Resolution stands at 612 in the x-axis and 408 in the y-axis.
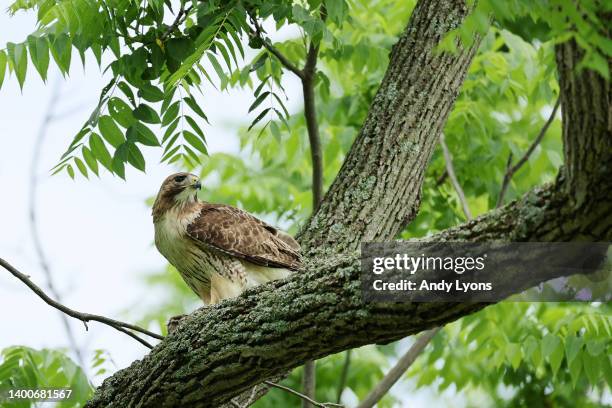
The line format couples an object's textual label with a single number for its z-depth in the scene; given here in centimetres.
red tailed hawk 1273
